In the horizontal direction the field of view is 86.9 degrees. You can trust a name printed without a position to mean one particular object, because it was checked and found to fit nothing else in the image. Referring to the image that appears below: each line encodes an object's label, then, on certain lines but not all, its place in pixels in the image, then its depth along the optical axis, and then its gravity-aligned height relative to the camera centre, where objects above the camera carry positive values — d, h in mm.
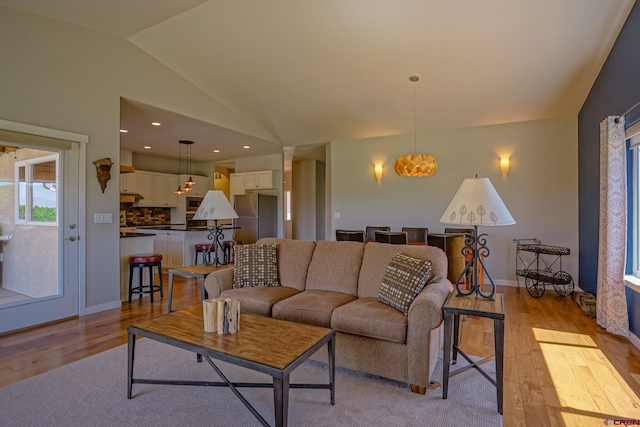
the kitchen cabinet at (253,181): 7727 +762
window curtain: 3092 -136
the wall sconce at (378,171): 6227 +785
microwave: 8555 +255
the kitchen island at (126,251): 4387 -510
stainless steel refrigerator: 7371 -65
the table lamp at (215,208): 3498 +52
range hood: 7312 +343
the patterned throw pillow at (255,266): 3075 -493
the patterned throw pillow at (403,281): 2318 -484
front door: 3369 -169
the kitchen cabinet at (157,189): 7770 +573
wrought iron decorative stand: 4492 -801
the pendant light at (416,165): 4582 +665
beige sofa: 2109 -674
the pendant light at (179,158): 7215 +1405
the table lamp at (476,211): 2199 +19
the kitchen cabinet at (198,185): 8578 +745
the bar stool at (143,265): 4301 -679
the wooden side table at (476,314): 1957 -617
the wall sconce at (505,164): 5250 +776
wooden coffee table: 1538 -688
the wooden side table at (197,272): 3205 -579
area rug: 1860 -1137
